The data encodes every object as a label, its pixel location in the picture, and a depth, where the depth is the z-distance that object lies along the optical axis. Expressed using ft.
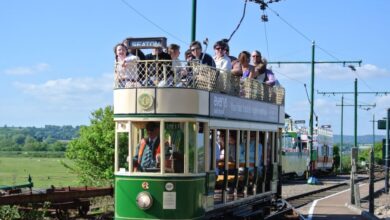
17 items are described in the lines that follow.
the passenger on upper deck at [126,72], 39.65
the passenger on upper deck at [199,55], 43.50
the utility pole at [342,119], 220.55
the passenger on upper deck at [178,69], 39.17
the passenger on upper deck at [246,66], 51.83
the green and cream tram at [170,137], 38.29
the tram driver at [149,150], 38.81
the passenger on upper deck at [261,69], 55.53
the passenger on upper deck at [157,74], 39.11
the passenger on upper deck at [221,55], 46.42
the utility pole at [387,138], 90.99
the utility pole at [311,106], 131.69
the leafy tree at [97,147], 107.86
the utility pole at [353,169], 76.48
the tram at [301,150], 129.39
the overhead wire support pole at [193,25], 56.18
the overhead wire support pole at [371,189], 67.92
